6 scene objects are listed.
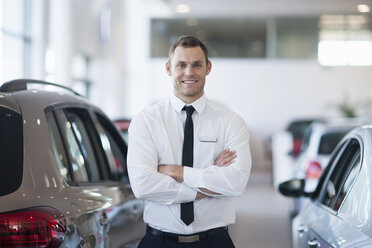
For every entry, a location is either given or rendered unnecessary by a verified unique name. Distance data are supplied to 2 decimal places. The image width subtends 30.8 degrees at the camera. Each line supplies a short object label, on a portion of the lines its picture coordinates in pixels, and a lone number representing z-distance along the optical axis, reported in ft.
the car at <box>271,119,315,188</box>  44.41
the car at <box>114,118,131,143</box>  29.60
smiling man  10.62
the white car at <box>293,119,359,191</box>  27.84
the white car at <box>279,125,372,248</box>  9.83
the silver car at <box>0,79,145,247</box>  9.77
